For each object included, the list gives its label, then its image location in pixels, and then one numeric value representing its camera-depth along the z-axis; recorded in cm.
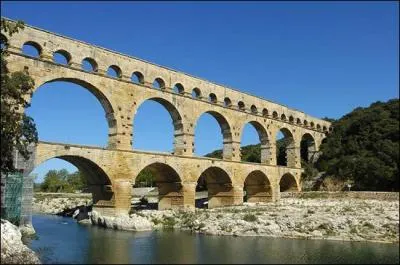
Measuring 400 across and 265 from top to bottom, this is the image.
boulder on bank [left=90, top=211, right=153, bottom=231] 3328
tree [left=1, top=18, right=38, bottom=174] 1962
